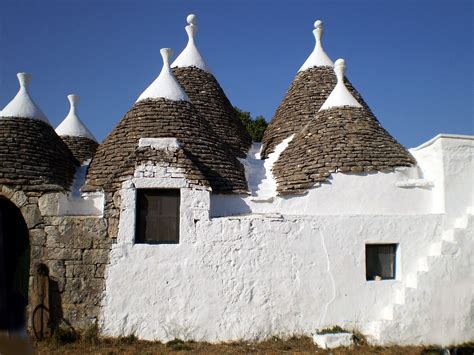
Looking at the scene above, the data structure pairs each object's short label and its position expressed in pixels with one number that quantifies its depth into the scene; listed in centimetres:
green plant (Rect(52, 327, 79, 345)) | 699
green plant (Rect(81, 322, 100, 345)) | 697
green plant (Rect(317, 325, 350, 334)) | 729
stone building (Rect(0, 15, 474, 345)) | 726
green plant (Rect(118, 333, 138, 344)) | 700
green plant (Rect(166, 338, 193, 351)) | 685
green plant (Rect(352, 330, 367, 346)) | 716
